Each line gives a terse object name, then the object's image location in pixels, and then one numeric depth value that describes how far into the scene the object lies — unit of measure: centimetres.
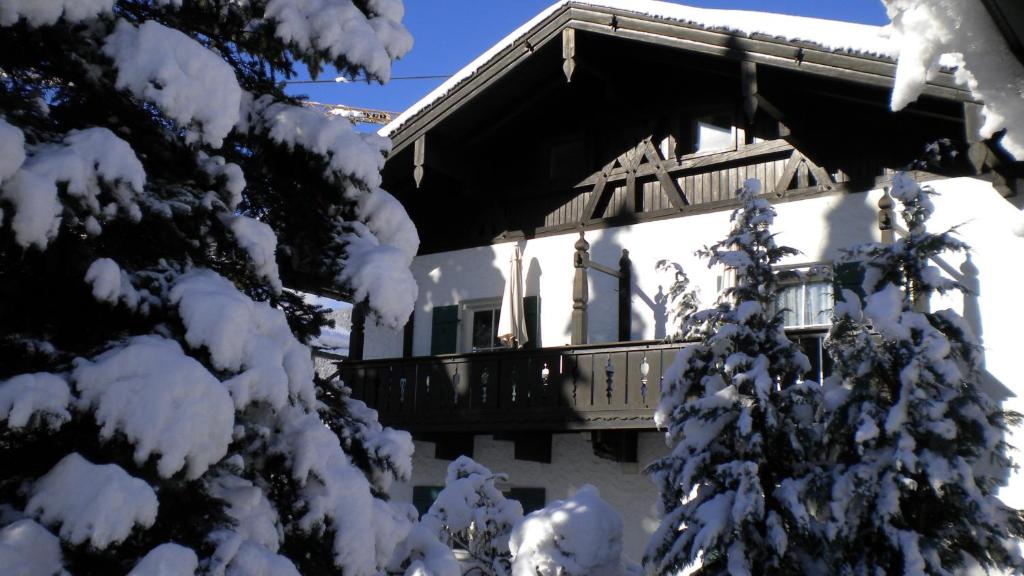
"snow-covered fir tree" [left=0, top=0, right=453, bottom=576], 454
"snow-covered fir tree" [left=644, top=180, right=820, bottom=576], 838
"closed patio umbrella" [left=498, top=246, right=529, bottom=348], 1418
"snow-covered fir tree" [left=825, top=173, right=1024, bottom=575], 806
